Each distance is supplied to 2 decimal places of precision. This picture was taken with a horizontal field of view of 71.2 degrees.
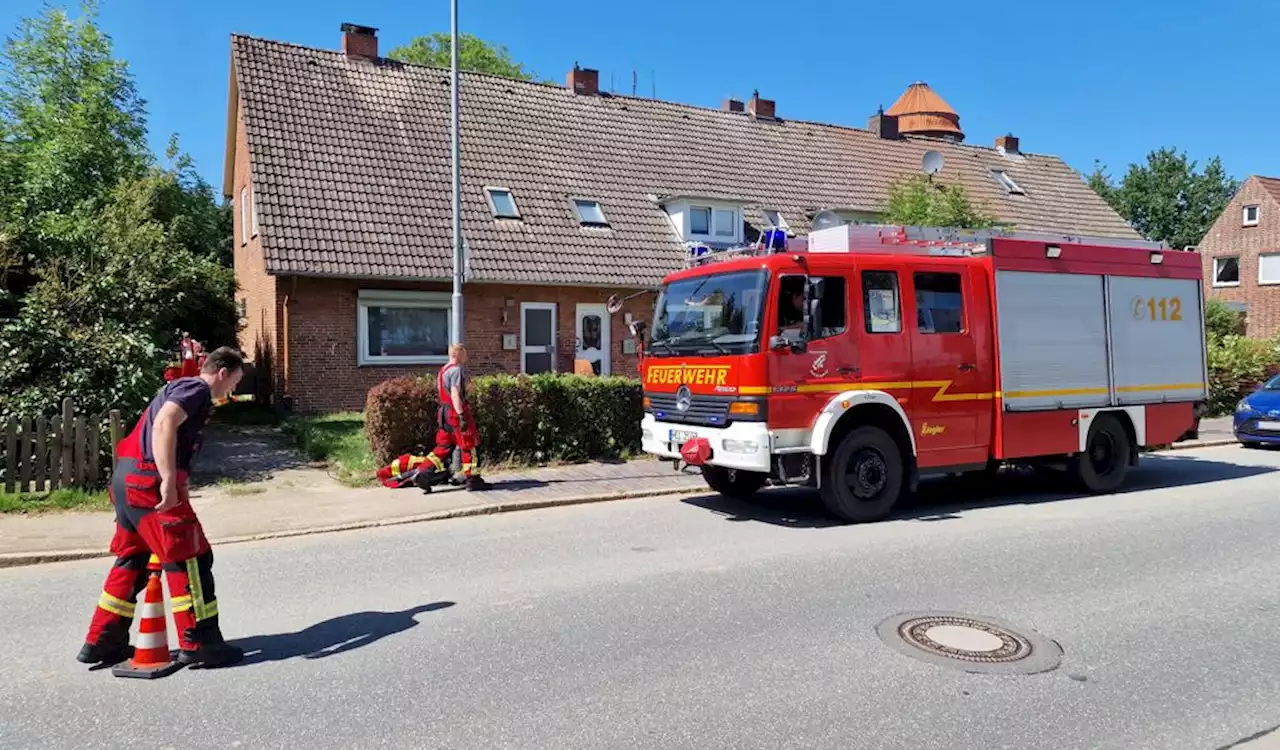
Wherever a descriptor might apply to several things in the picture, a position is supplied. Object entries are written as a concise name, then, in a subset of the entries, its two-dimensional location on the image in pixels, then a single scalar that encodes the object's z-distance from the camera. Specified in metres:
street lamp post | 12.04
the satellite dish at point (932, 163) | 25.45
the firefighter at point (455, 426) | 9.80
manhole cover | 4.73
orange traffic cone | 4.57
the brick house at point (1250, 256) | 38.25
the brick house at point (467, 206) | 17.25
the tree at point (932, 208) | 18.16
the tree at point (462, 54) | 43.12
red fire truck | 8.09
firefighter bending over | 4.52
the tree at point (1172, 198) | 57.78
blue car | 14.48
